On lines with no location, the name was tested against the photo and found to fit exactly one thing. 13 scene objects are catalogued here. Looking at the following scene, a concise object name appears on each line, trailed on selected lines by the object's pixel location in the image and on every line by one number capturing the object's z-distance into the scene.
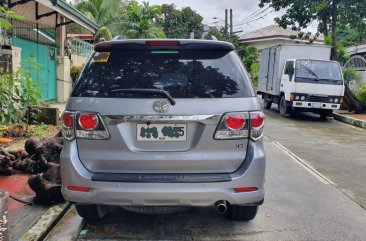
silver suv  3.45
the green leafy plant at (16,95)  8.02
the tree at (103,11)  28.14
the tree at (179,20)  50.62
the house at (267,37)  41.09
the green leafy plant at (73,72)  17.09
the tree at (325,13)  17.92
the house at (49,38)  12.40
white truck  14.16
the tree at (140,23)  32.75
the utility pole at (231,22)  44.50
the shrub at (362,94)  17.52
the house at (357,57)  22.68
